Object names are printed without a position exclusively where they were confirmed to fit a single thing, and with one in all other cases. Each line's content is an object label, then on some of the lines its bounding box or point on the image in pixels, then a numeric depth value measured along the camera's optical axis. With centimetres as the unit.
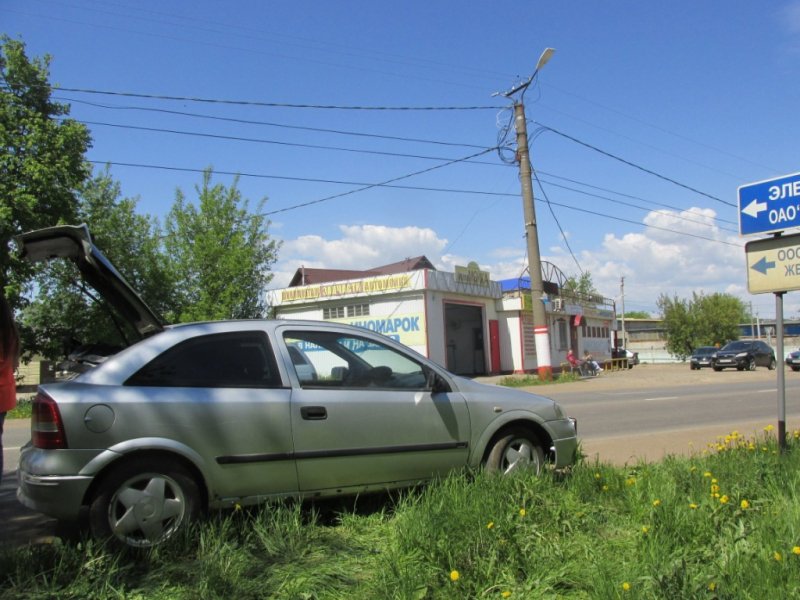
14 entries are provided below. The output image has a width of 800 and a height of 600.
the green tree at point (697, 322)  6356
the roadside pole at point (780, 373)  614
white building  2706
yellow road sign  621
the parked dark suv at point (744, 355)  3178
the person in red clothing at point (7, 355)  454
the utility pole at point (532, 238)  2297
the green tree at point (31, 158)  2075
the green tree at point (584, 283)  7006
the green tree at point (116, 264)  2994
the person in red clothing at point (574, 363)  2873
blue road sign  615
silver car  392
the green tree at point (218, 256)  2761
